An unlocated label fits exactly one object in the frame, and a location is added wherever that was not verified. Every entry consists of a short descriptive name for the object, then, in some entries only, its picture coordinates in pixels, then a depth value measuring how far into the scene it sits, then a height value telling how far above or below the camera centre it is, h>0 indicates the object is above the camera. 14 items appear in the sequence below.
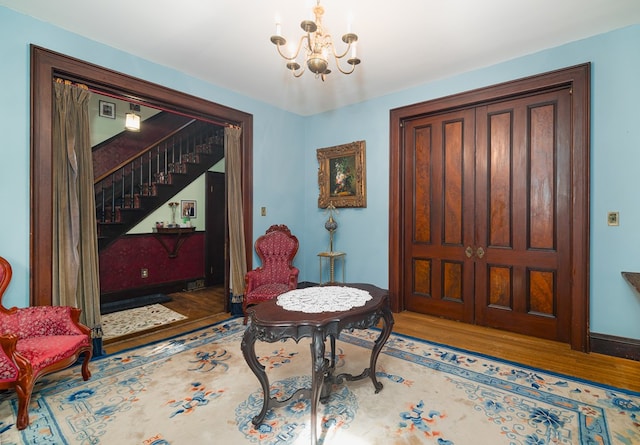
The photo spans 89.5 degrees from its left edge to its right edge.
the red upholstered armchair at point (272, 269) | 3.67 -0.62
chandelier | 2.03 +1.12
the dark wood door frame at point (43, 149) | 2.62 +0.58
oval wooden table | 1.78 -0.63
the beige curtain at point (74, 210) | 2.74 +0.09
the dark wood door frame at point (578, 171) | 2.93 +0.44
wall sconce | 4.81 +1.48
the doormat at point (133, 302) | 4.44 -1.22
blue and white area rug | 1.83 -1.22
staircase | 5.00 +0.75
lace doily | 2.03 -0.55
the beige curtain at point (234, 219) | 4.10 +0.01
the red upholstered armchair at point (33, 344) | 1.91 -0.84
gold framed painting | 4.47 +0.64
